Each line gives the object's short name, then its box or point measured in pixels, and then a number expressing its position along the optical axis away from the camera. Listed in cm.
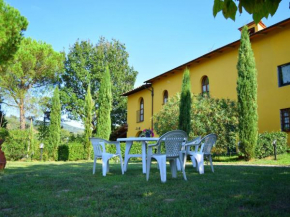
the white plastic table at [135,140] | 590
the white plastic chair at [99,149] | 591
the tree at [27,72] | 2083
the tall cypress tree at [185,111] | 1241
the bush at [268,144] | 1092
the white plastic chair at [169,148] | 450
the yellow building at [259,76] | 1234
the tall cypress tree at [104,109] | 1659
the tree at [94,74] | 2742
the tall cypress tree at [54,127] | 1609
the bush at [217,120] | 1215
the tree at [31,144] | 1529
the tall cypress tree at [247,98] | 1082
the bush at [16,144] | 1483
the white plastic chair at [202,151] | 552
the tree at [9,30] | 968
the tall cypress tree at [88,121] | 1592
